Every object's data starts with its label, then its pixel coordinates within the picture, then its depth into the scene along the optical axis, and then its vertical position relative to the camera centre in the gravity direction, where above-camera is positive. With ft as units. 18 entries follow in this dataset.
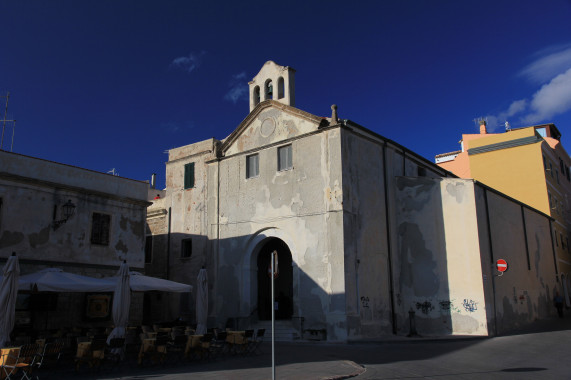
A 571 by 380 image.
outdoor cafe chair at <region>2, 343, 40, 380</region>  31.89 -4.23
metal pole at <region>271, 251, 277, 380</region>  29.80 +1.92
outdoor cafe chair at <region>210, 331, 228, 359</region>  47.88 -5.08
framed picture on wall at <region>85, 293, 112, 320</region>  63.52 -1.15
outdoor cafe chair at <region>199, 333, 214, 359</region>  44.68 -4.42
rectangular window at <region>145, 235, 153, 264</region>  88.69 +8.70
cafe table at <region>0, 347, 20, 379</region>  31.99 -3.75
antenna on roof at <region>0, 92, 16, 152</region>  73.46 +25.68
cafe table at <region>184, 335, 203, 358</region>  44.42 -4.46
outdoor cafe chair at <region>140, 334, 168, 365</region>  41.45 -4.60
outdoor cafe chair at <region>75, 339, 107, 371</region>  38.27 -4.58
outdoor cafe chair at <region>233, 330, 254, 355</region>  47.42 -4.61
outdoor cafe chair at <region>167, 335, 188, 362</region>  43.06 -4.40
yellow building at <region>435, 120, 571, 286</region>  115.85 +30.39
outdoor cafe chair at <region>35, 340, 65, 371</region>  38.93 -4.48
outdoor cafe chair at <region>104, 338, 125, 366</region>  40.95 -4.82
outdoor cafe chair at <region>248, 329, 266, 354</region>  49.44 -5.19
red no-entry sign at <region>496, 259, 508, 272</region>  66.39 +3.74
